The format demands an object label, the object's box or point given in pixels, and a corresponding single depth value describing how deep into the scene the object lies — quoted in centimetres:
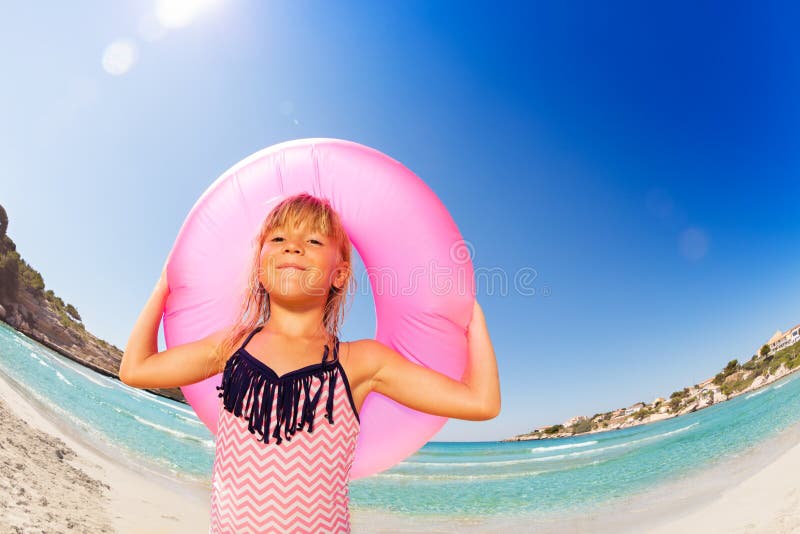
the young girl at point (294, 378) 118
